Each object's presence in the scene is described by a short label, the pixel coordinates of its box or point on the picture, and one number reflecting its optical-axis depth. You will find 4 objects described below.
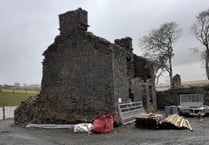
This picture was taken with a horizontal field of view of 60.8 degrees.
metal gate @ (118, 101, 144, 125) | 11.17
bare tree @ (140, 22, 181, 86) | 25.81
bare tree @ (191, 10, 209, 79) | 25.73
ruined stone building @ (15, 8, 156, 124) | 11.31
